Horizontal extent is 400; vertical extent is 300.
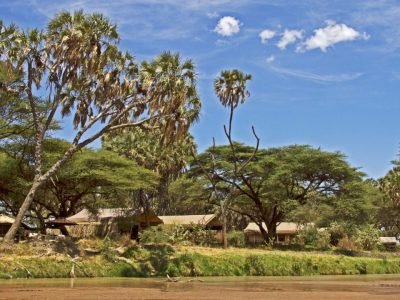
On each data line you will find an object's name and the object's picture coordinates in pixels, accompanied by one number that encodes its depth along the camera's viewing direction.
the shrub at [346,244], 54.78
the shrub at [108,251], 34.56
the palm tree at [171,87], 36.47
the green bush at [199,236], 47.97
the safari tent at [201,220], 63.44
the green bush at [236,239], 54.81
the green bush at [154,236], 40.56
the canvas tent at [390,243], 74.55
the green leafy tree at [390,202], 66.12
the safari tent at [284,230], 82.70
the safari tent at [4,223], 59.91
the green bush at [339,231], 54.38
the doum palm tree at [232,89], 47.03
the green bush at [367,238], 57.46
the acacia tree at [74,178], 41.66
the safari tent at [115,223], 48.03
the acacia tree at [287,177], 52.78
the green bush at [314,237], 55.03
